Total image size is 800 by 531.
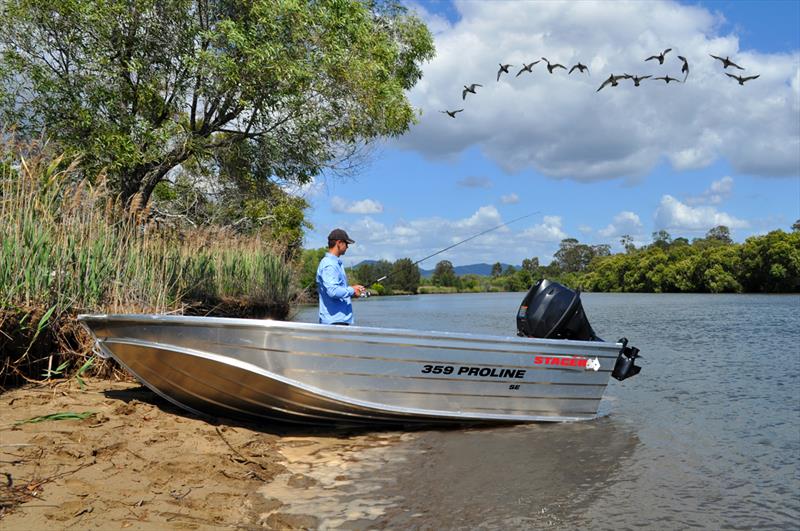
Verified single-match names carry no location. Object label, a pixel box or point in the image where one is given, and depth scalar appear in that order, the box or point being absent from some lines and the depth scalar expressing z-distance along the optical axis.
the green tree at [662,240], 101.93
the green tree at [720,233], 99.41
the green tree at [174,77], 10.40
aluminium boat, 5.61
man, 6.28
